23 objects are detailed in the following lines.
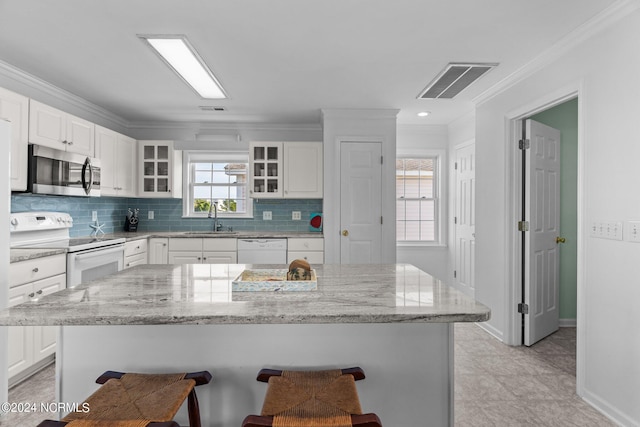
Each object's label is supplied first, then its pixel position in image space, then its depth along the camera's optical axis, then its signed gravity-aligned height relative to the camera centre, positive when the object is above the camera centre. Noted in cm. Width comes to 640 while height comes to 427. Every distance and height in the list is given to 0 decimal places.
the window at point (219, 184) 531 +38
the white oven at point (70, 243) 312 -29
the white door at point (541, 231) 348 -16
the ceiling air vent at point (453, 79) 322 +122
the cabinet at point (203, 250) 462 -46
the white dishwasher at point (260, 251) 462 -47
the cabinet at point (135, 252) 407 -45
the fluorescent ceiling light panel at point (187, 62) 270 +119
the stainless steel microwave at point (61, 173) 300 +33
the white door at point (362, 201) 463 +14
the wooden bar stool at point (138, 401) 108 -58
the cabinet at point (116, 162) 409 +55
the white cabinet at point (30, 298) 259 -61
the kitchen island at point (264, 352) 151 -56
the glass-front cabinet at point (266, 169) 491 +55
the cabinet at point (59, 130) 305 +70
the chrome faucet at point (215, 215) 521 -4
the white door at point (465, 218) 492 -7
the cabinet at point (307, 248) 465 -43
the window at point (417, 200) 566 +19
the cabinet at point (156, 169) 489 +54
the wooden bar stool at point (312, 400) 111 -59
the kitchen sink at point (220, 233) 468 -26
